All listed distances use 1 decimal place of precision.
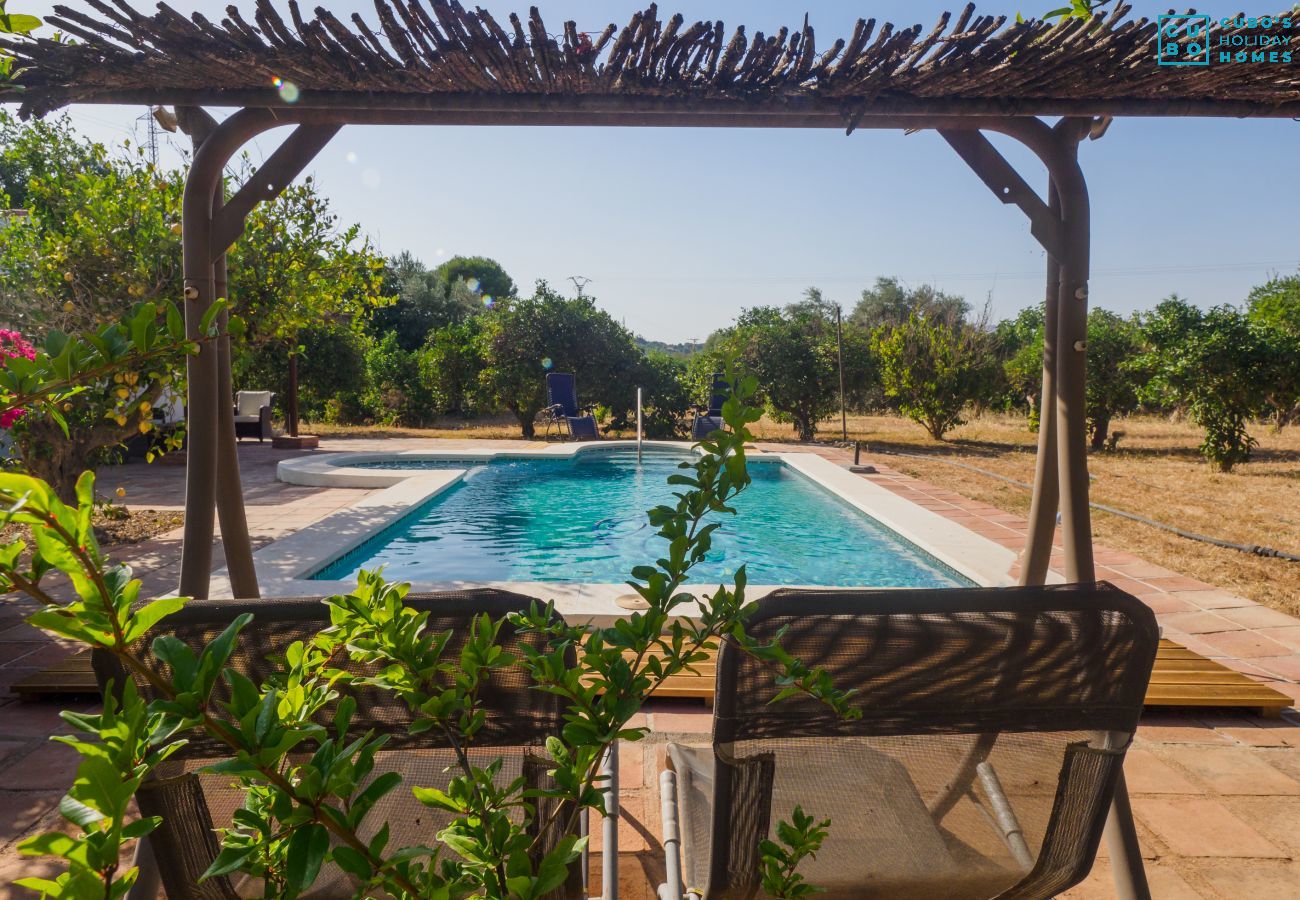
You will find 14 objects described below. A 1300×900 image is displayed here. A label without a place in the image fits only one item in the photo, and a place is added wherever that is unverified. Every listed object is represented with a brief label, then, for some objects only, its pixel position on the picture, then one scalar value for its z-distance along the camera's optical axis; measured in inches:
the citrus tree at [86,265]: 230.7
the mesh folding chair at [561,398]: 607.6
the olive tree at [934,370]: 587.2
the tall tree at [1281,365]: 425.7
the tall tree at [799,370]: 618.8
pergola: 75.4
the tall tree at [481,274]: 1722.4
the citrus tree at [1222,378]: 423.5
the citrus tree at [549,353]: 628.4
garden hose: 226.1
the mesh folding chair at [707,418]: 546.6
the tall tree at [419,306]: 1076.7
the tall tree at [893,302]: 1727.4
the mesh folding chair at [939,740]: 49.5
